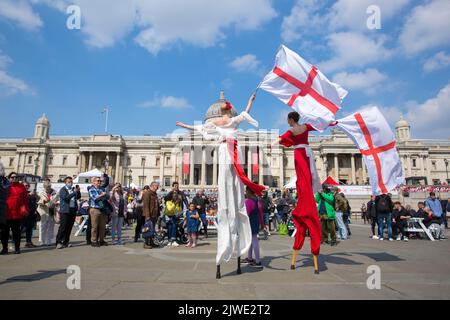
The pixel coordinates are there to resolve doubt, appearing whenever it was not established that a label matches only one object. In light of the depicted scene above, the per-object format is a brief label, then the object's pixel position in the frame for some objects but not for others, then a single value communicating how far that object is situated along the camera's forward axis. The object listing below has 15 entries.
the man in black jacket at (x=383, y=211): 10.18
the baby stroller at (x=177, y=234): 9.03
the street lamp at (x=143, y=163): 65.25
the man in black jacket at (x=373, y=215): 11.61
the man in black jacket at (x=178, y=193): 8.65
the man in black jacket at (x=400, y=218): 10.54
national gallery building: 60.62
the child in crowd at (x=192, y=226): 8.25
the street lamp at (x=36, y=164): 59.38
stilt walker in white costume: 4.12
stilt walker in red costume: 4.46
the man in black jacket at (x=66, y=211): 7.76
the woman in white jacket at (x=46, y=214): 8.35
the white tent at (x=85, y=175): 29.39
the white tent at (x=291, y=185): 27.81
